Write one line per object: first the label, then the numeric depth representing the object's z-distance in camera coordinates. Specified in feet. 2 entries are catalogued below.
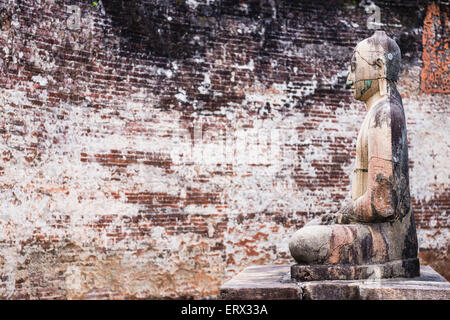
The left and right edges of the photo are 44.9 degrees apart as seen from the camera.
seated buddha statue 13.20
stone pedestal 11.89
